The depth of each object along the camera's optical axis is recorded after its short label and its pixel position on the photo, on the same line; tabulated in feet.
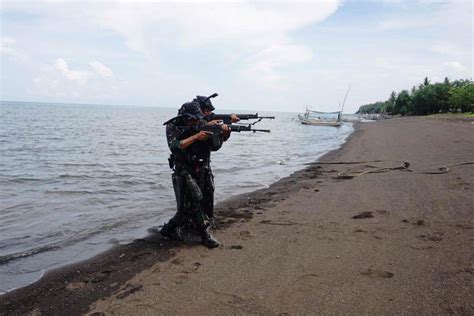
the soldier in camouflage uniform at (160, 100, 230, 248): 19.30
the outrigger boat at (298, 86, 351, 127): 235.69
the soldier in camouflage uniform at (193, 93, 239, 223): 20.89
